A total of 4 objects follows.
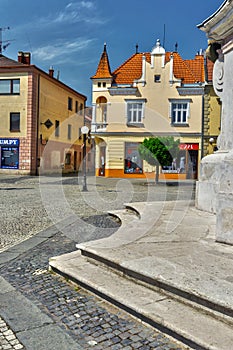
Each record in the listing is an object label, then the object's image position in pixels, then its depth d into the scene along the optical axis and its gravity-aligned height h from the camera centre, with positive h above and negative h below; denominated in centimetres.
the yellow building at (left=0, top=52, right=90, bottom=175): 2836 +359
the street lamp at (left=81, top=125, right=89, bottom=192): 1555 +143
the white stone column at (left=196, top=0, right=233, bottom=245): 447 +45
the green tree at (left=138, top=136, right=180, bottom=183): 1991 +83
